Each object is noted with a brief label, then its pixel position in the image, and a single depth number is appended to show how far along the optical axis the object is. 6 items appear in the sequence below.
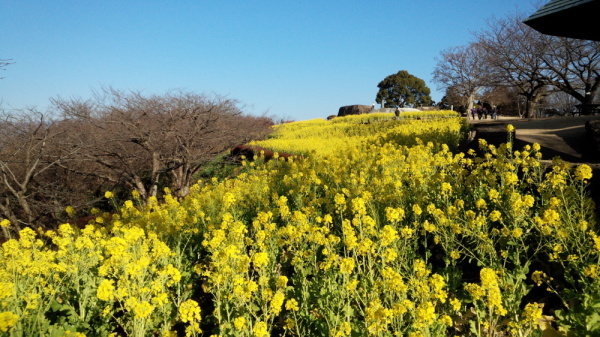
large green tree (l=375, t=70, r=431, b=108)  67.62
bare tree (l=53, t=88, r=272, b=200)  9.64
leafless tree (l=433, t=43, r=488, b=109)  40.14
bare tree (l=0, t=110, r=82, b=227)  7.74
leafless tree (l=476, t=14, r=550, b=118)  23.89
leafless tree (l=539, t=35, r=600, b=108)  22.27
